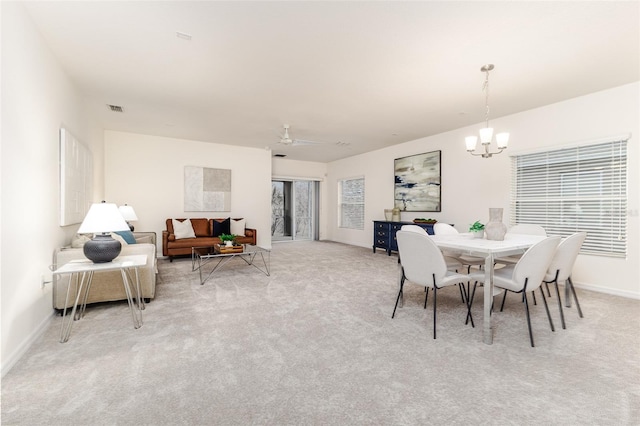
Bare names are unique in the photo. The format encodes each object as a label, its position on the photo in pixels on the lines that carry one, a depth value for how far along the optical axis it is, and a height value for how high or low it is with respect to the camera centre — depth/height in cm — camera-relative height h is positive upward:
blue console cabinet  630 -56
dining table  232 -32
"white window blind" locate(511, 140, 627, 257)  367 +24
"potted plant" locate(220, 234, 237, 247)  447 -46
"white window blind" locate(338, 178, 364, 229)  808 +18
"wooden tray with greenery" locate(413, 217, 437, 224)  565 -21
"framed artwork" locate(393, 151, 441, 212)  587 +58
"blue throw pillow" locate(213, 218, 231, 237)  614 -38
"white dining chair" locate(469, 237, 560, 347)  223 -47
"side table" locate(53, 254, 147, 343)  234 -53
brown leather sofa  541 -58
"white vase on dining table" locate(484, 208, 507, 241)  285 -17
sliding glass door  895 -2
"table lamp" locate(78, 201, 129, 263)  246 -17
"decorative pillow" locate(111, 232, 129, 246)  377 -39
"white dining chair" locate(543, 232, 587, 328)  258 -45
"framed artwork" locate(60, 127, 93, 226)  300 +35
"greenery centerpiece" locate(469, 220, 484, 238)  308 -21
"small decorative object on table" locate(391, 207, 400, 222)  659 -10
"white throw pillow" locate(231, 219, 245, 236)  629 -39
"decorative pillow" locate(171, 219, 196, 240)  568 -40
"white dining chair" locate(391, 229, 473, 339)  238 -45
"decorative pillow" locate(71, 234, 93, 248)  311 -34
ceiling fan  581 +144
